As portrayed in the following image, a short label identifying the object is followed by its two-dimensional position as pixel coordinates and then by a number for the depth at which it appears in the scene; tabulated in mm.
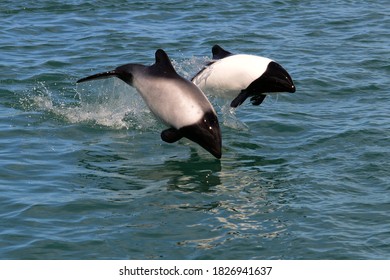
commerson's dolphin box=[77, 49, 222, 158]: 13367
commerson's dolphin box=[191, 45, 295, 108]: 14781
